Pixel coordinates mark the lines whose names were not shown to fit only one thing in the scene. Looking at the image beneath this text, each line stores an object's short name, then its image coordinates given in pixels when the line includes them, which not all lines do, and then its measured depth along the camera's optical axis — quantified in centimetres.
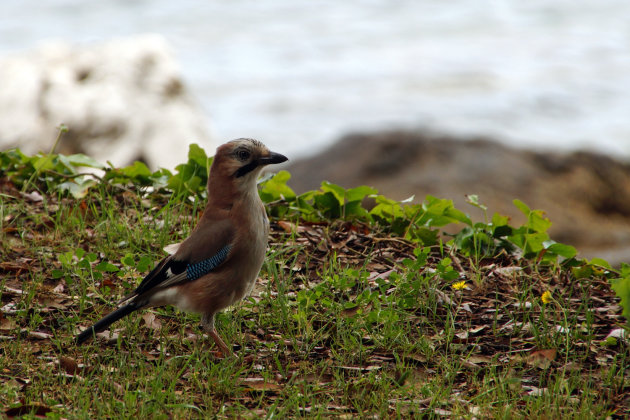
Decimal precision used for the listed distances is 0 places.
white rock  1902
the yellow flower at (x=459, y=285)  935
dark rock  1836
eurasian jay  817
